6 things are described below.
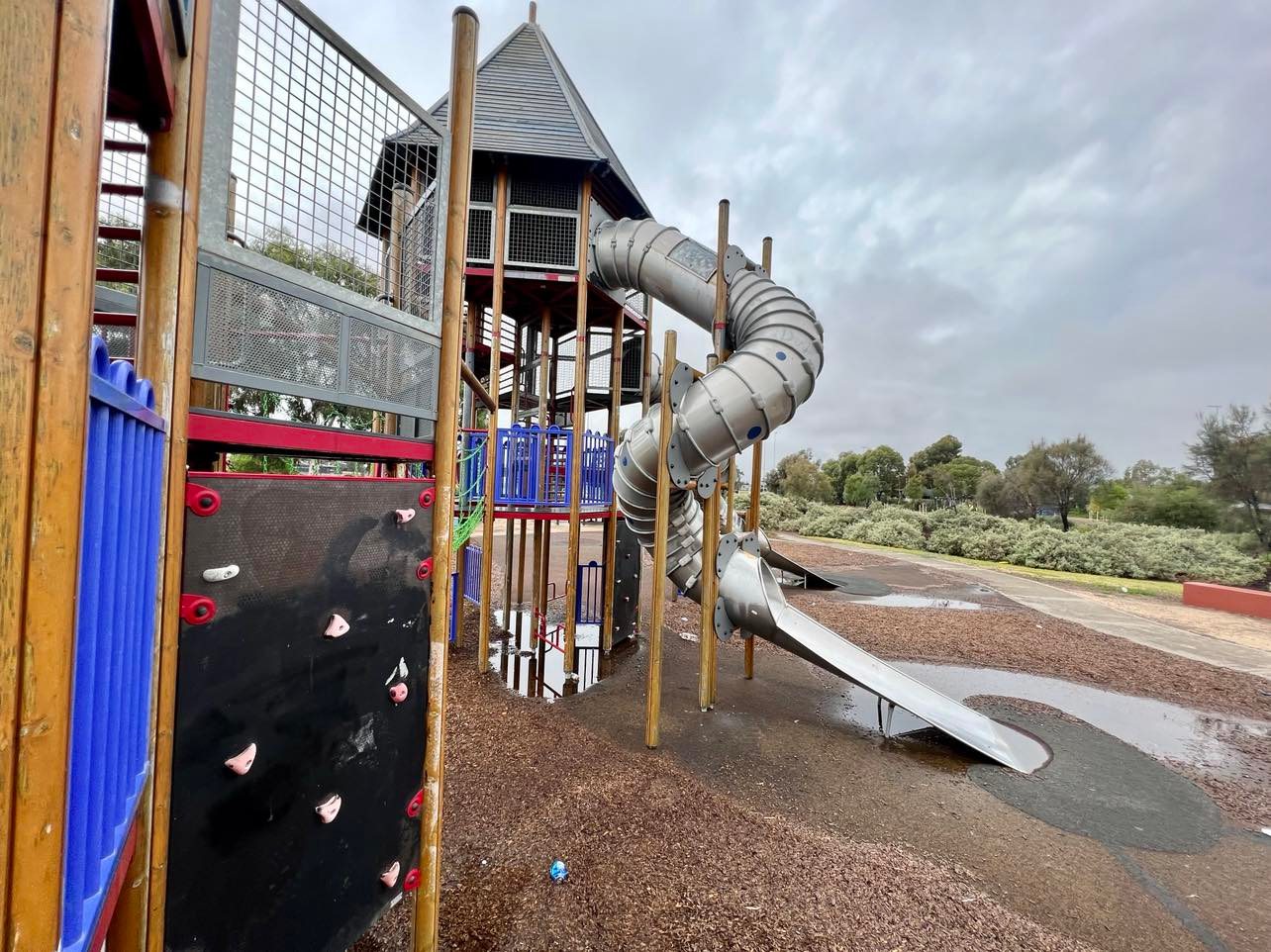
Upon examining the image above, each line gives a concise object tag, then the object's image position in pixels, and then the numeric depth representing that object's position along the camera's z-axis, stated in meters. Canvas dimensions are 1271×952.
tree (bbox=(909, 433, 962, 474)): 56.88
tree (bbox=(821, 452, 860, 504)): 57.09
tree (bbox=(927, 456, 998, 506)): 46.84
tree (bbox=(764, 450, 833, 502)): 49.94
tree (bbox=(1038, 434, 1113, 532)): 35.94
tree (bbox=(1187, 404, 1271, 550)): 22.45
